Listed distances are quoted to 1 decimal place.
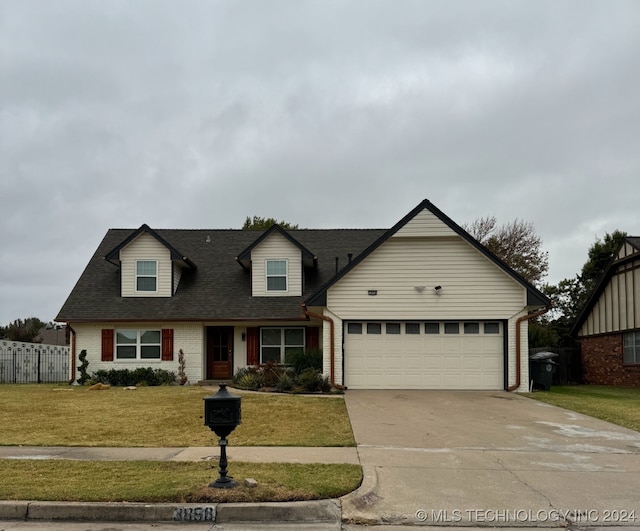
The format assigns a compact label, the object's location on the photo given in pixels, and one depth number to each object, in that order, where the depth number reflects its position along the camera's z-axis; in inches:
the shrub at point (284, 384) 739.5
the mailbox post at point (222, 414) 290.4
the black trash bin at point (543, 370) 832.3
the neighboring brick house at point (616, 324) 930.1
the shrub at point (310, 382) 738.2
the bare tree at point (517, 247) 1644.9
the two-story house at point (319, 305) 786.2
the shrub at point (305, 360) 827.4
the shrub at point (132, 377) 880.9
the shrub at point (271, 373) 767.7
